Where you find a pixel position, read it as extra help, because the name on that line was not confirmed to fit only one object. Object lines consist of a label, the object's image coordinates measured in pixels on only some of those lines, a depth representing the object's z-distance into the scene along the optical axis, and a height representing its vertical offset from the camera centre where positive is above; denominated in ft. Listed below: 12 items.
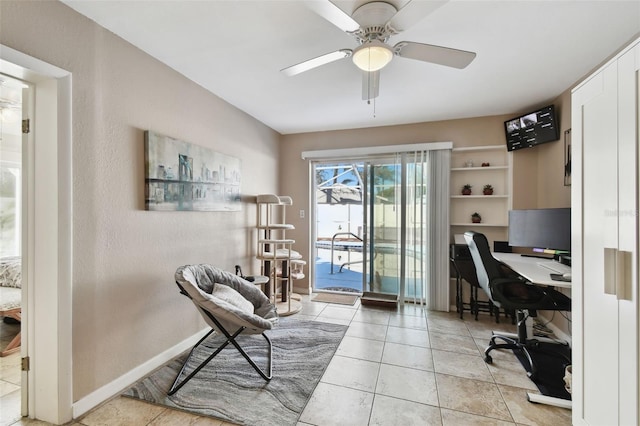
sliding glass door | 12.19 -0.51
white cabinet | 3.65 -0.45
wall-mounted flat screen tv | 9.45 +3.09
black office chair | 7.35 -2.28
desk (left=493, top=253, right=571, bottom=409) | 5.95 -1.60
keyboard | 7.49 -1.57
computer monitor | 7.82 -0.49
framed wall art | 7.07 +1.08
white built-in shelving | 11.48 +1.07
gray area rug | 5.66 -4.06
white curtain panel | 11.75 -0.73
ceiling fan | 4.46 +3.26
